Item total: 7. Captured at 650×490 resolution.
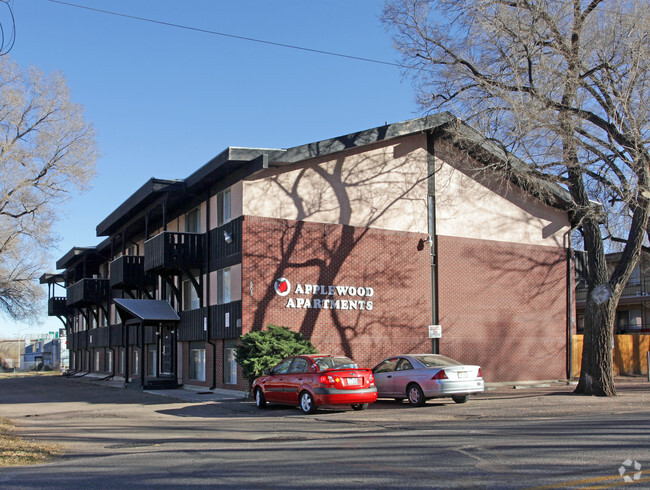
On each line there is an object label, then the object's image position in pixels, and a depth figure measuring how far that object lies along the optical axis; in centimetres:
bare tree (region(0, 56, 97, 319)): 3503
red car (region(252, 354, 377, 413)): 1691
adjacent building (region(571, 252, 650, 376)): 3162
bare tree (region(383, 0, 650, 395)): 1889
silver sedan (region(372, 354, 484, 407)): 1817
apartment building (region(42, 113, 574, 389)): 2369
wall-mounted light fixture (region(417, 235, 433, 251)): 2655
